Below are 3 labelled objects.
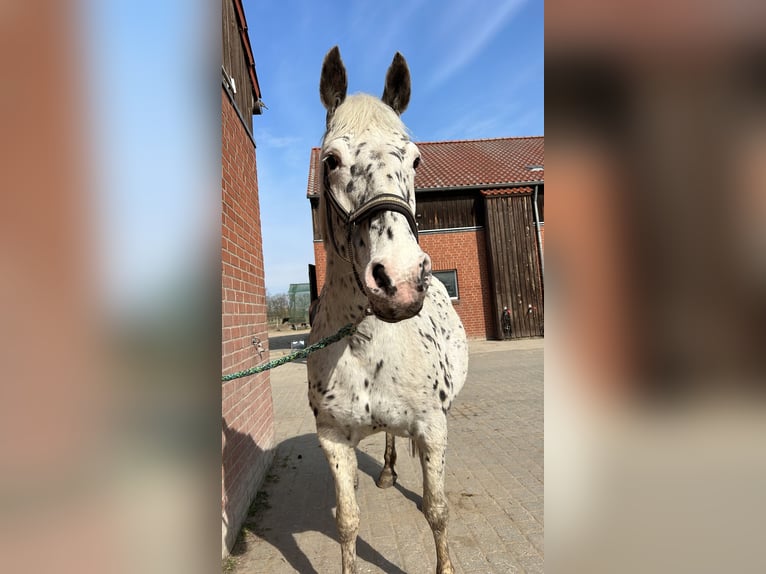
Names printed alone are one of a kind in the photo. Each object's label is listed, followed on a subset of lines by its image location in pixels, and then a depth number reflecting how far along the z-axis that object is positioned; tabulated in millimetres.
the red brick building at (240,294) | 3021
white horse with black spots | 1722
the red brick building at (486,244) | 14430
